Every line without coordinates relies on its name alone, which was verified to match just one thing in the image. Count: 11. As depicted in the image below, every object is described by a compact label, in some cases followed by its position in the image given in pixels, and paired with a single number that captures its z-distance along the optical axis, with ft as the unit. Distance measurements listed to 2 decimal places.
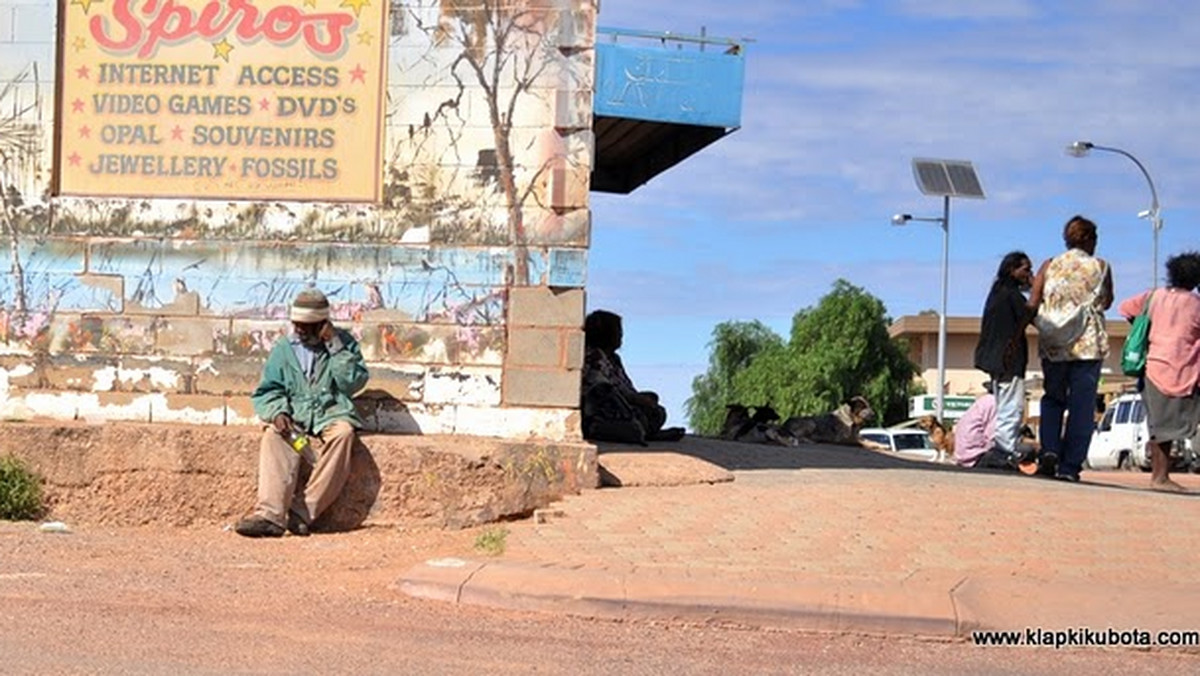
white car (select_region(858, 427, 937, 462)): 101.81
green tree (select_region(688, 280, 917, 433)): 153.48
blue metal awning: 43.01
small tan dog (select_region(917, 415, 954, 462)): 59.67
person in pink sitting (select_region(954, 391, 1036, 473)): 39.83
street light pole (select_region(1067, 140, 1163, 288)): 99.30
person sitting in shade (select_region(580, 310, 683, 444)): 35.65
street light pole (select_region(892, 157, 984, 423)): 93.66
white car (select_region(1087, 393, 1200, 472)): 88.58
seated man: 29.84
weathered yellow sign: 32.32
